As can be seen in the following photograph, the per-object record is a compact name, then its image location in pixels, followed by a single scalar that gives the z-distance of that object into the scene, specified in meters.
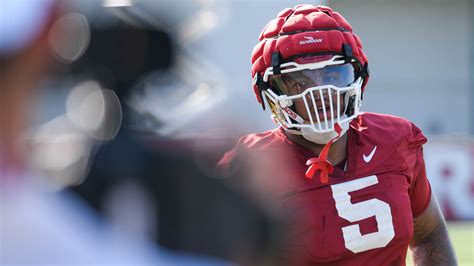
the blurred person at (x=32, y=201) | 11.63
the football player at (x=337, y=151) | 14.51
